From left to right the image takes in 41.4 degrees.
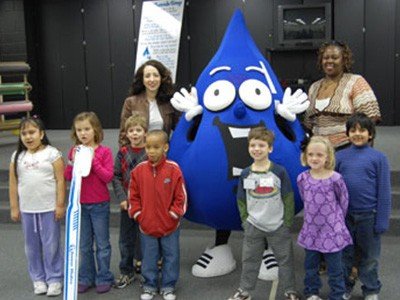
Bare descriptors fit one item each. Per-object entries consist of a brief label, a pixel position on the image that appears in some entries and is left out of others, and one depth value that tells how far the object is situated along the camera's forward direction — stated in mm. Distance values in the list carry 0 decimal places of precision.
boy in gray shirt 2564
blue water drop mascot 2783
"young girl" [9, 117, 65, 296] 2883
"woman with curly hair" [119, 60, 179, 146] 3143
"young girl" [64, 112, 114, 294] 2834
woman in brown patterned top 2918
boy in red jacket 2738
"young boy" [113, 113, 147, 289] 2883
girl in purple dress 2506
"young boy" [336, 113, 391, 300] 2574
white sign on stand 7977
